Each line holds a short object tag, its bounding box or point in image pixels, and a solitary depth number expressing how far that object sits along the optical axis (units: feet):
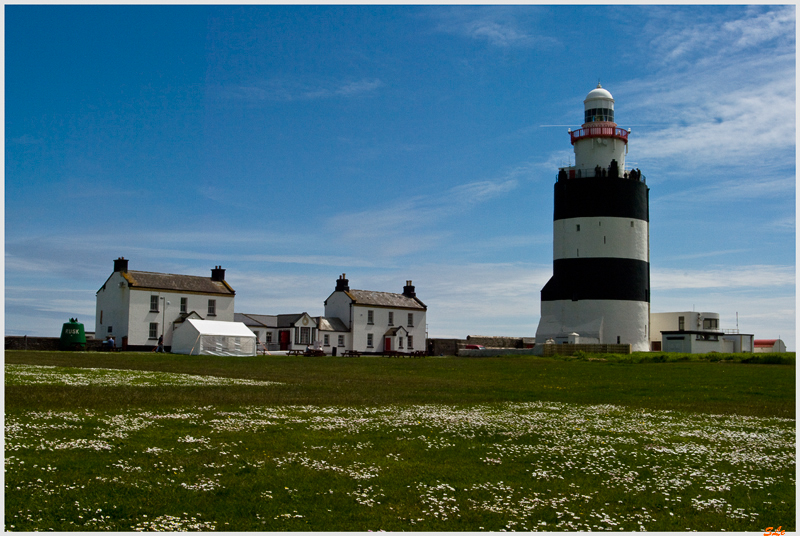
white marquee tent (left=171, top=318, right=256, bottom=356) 190.29
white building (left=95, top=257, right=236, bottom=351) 214.07
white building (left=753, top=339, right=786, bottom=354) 236.22
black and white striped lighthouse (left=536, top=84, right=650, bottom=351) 197.77
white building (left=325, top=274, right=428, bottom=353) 253.24
